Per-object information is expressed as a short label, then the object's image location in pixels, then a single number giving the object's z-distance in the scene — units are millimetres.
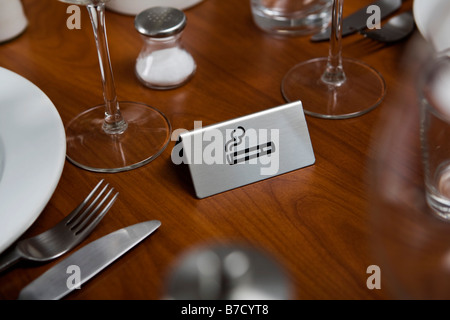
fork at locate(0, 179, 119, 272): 395
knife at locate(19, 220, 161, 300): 373
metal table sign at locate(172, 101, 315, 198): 444
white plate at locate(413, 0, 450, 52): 540
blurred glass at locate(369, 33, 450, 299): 317
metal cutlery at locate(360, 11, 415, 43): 624
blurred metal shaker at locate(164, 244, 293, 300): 384
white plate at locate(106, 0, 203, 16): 669
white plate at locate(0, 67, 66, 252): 402
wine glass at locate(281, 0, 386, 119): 544
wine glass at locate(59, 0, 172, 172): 494
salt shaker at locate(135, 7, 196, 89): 553
